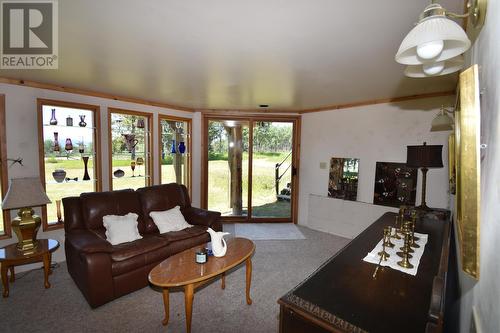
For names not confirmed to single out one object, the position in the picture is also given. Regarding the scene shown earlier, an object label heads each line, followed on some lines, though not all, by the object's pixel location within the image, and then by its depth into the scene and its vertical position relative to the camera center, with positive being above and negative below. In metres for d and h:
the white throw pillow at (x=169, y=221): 3.36 -0.95
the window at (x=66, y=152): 3.31 +0.00
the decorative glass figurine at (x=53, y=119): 3.35 +0.44
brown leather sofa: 2.44 -1.04
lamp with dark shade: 2.68 -0.01
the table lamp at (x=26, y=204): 2.62 -0.56
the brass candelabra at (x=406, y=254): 1.46 -0.62
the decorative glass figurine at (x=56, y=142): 3.43 +0.13
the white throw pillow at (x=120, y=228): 2.86 -0.91
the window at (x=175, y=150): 4.75 +0.06
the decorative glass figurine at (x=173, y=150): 4.92 +0.06
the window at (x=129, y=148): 4.03 +0.07
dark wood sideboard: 1.00 -0.67
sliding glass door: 5.34 -0.31
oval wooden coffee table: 2.03 -1.04
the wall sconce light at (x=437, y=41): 0.82 +0.41
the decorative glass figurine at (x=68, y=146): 3.55 +0.08
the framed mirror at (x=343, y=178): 4.45 -0.44
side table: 2.51 -1.09
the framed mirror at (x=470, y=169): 0.73 -0.04
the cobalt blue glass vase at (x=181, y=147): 5.01 +0.12
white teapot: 2.45 -0.91
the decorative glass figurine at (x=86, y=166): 3.70 -0.22
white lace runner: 1.45 -0.66
